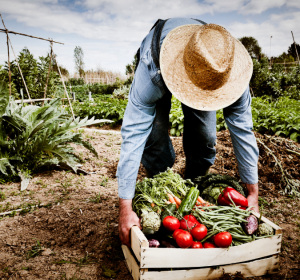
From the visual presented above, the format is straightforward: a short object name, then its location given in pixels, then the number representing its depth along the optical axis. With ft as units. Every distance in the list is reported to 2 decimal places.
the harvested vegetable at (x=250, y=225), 5.86
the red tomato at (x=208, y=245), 5.63
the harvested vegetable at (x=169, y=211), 6.25
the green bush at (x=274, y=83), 35.37
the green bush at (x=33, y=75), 29.04
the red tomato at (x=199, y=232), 5.65
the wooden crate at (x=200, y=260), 5.11
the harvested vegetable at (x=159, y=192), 6.72
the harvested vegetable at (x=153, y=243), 5.44
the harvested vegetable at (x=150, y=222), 5.75
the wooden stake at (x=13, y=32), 14.96
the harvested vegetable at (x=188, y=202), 6.37
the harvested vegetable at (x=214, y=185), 7.55
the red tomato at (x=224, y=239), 5.42
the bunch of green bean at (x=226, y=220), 5.83
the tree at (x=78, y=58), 175.03
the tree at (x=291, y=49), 107.86
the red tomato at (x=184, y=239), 5.34
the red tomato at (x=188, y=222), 5.86
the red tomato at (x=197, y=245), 5.51
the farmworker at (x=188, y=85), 5.25
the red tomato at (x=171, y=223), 5.80
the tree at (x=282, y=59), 86.05
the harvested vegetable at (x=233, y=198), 6.62
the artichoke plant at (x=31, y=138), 10.94
